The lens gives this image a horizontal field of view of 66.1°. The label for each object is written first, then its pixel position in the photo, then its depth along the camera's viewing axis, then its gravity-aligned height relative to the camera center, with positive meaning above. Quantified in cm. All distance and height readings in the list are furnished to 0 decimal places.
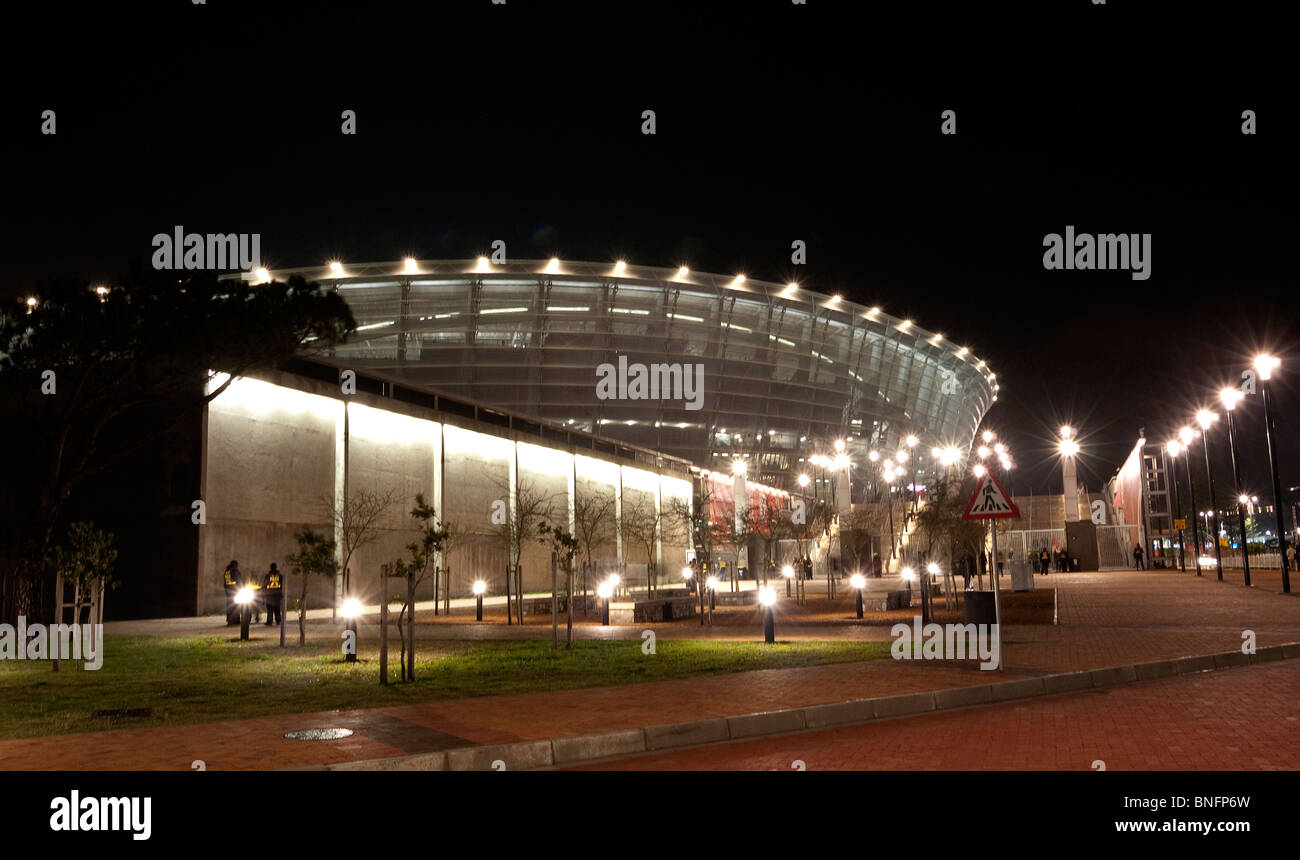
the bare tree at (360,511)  3309 +60
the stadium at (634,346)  6994 +1325
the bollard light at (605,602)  2461 -193
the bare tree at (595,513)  4898 +46
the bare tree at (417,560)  1404 -50
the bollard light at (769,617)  1881 -183
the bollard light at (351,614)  1700 -160
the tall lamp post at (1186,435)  5234 +402
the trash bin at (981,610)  1530 -144
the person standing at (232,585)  2628 -143
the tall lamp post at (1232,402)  3528 +390
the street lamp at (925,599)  2285 -197
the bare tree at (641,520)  3700 +14
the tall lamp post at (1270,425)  2953 +279
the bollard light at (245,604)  2162 -162
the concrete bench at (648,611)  2656 -241
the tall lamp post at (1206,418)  4416 +412
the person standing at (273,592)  2488 -156
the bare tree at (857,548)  4719 -144
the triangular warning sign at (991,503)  1371 +18
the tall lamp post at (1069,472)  7594 +330
